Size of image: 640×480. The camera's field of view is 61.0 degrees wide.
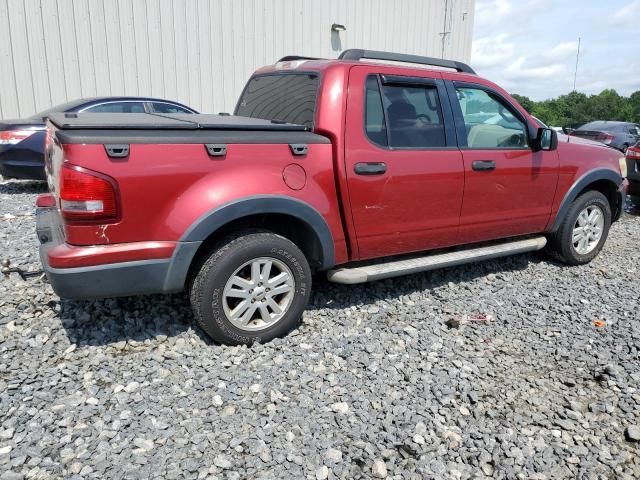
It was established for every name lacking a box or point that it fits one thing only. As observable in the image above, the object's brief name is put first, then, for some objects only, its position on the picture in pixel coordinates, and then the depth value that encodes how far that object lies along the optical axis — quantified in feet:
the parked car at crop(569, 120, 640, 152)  59.36
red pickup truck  9.75
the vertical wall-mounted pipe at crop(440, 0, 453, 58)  50.75
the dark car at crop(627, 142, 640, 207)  26.93
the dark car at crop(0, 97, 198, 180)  24.73
